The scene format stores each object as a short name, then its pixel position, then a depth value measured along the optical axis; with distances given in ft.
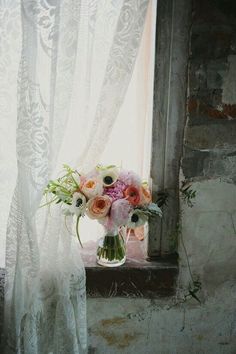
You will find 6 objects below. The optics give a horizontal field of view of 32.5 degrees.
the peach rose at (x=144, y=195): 4.69
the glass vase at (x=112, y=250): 5.01
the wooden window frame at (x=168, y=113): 4.62
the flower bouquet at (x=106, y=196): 4.52
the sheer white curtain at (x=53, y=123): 4.02
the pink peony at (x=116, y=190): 4.64
